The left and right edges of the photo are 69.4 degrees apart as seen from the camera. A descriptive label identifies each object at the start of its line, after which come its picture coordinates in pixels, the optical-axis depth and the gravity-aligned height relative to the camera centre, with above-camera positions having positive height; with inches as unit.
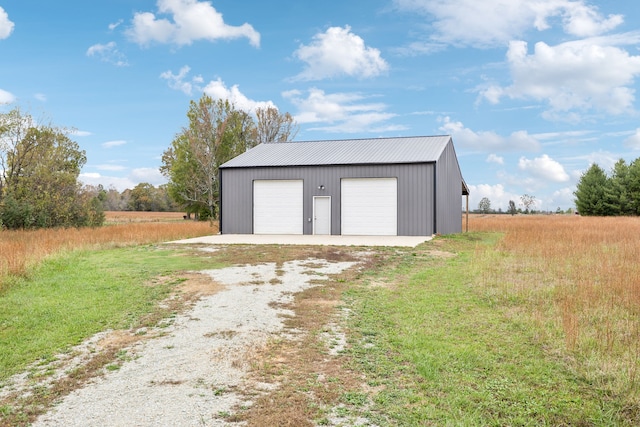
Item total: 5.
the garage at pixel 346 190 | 761.6 +41.3
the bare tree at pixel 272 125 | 1656.0 +321.1
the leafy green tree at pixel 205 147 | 1316.4 +203.5
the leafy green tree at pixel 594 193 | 1812.3 +76.4
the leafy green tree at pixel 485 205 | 2923.2 +50.0
